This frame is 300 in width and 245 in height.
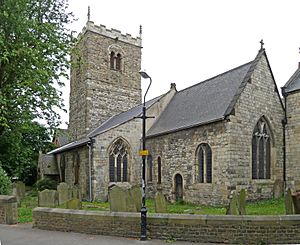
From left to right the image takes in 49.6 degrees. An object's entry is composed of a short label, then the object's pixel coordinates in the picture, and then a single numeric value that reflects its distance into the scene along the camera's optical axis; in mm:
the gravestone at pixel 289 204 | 9922
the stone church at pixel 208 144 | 18141
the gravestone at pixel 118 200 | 10867
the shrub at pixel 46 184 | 28570
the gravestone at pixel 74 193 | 17577
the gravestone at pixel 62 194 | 16219
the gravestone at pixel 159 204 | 11078
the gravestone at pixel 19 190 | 17438
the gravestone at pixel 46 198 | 13836
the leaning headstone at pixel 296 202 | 9477
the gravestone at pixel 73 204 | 11502
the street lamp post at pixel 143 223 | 9266
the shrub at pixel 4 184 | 15684
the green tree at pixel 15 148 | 19984
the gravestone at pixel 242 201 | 10492
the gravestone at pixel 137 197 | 12595
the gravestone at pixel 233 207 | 10117
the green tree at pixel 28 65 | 17625
